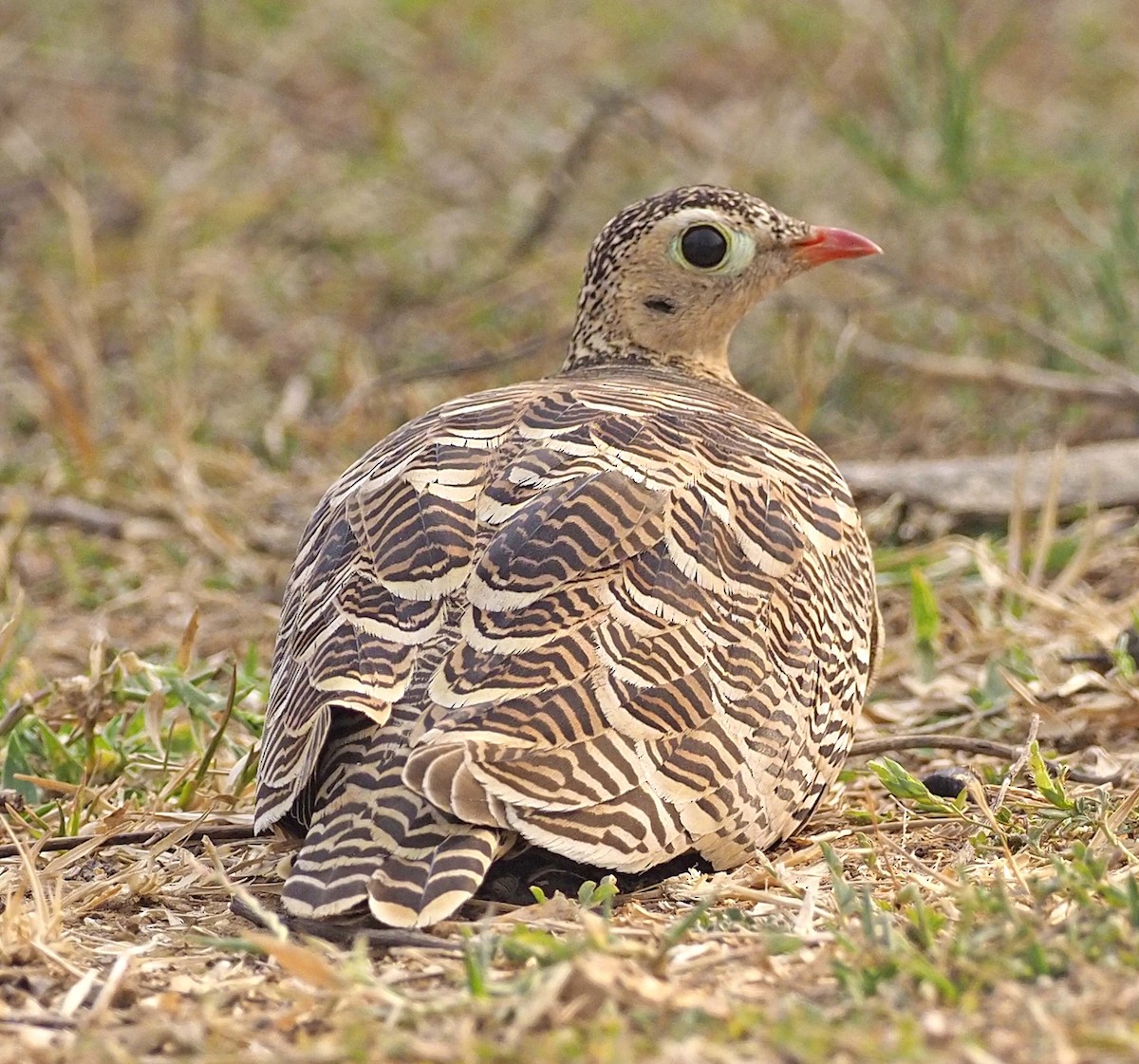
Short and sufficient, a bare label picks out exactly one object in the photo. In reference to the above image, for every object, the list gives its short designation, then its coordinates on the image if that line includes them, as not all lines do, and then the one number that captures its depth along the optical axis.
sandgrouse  5.65
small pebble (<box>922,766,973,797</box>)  7.34
